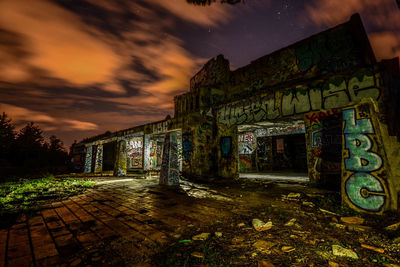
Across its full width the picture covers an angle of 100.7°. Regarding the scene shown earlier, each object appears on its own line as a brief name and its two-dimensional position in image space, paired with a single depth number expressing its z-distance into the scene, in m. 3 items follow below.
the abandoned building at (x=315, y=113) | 3.26
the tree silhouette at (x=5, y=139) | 19.81
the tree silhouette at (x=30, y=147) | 21.39
